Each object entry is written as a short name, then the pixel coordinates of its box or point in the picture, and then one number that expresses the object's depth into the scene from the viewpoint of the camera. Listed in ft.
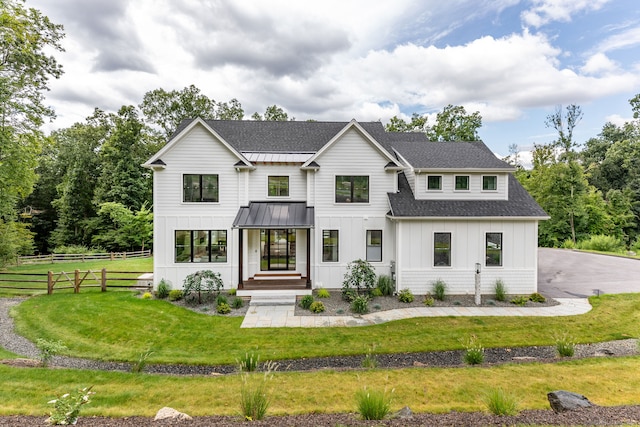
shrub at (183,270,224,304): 43.01
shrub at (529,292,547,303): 43.09
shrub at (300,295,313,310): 41.37
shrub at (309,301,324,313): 39.81
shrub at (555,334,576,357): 27.09
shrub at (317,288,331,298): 45.29
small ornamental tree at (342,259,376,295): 44.93
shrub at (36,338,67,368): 24.64
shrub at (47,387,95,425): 14.00
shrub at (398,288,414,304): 43.57
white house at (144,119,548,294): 46.47
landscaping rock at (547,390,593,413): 16.43
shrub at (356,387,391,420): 14.98
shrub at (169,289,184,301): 44.34
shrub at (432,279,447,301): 44.65
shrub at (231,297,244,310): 41.42
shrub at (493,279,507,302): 44.14
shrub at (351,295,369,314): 39.47
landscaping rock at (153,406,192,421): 15.43
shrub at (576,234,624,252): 88.38
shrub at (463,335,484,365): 25.89
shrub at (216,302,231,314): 39.57
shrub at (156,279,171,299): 45.44
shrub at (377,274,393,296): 46.60
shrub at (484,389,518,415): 15.60
